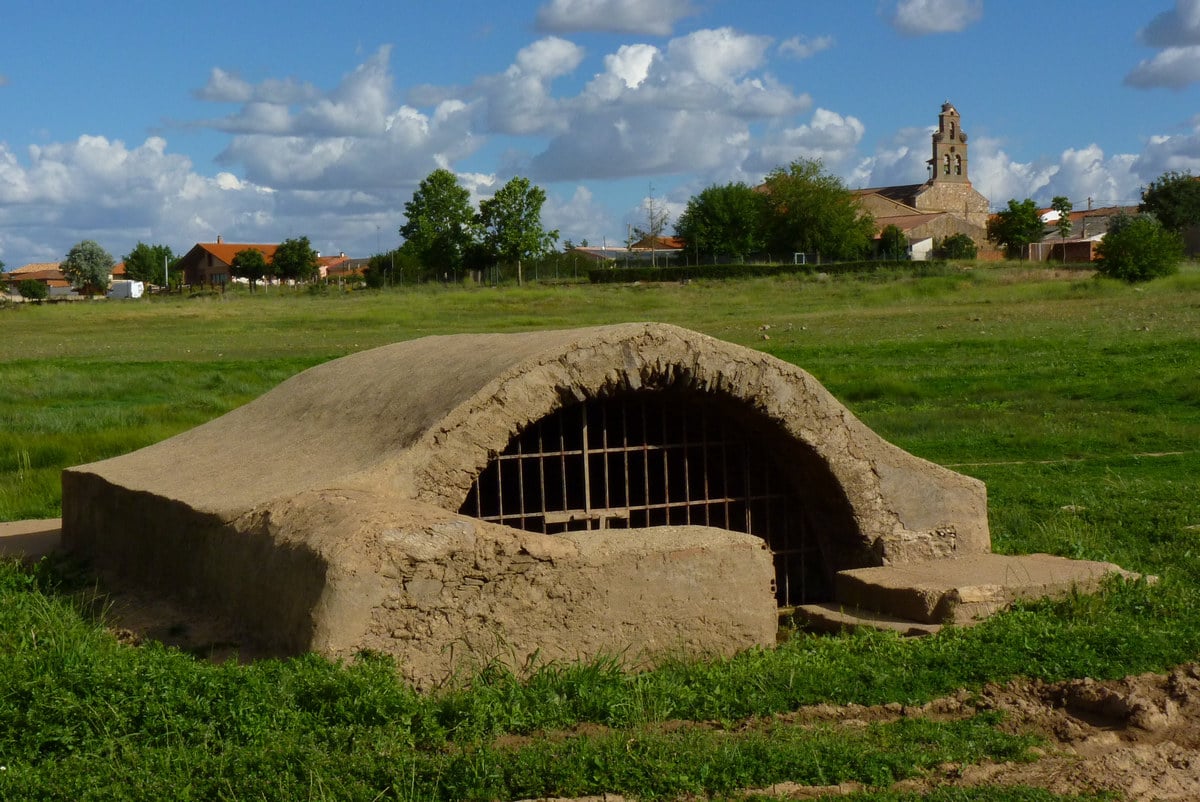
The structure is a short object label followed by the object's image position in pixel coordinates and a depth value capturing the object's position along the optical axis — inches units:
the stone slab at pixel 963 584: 315.6
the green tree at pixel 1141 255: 1863.9
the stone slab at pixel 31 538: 392.5
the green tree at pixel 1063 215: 3545.8
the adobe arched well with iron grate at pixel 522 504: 265.9
